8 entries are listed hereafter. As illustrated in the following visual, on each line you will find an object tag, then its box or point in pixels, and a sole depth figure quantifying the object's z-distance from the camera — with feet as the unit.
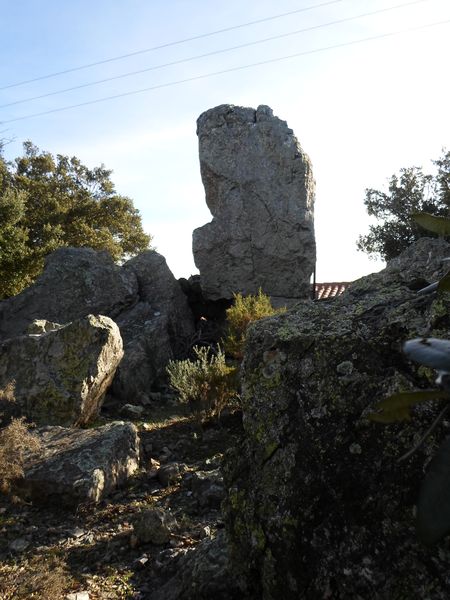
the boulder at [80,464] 13.20
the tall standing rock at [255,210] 34.55
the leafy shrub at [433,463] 2.80
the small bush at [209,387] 20.10
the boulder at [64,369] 19.43
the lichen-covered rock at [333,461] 5.38
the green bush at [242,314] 26.89
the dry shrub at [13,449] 13.48
